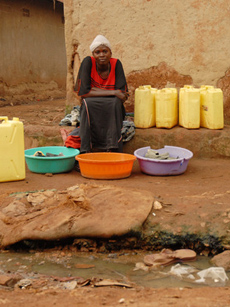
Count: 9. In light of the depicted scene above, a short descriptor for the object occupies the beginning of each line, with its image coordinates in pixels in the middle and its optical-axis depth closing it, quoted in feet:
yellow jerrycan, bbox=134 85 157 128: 17.81
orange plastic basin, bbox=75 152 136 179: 14.71
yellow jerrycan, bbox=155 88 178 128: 17.53
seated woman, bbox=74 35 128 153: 16.42
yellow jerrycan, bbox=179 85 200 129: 17.19
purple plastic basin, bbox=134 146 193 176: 15.11
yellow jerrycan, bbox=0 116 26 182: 14.12
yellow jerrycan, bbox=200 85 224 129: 17.11
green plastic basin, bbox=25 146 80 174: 15.34
